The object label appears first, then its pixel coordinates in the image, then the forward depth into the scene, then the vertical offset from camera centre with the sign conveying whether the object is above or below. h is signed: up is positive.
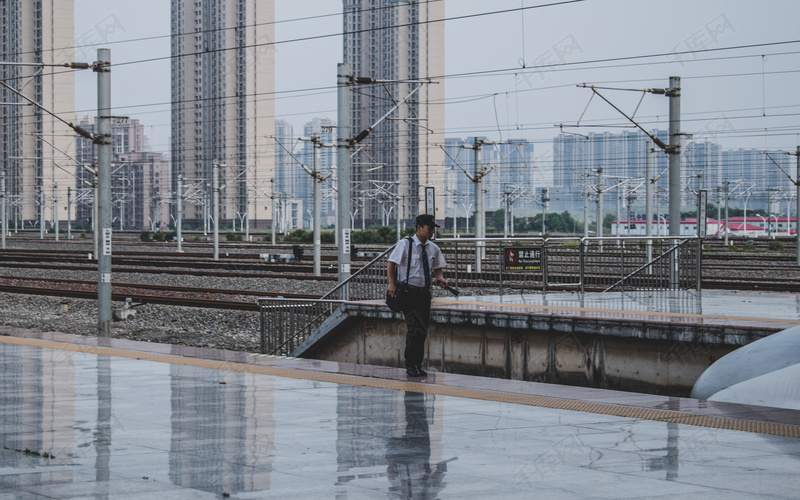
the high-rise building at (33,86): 123.38 +20.21
